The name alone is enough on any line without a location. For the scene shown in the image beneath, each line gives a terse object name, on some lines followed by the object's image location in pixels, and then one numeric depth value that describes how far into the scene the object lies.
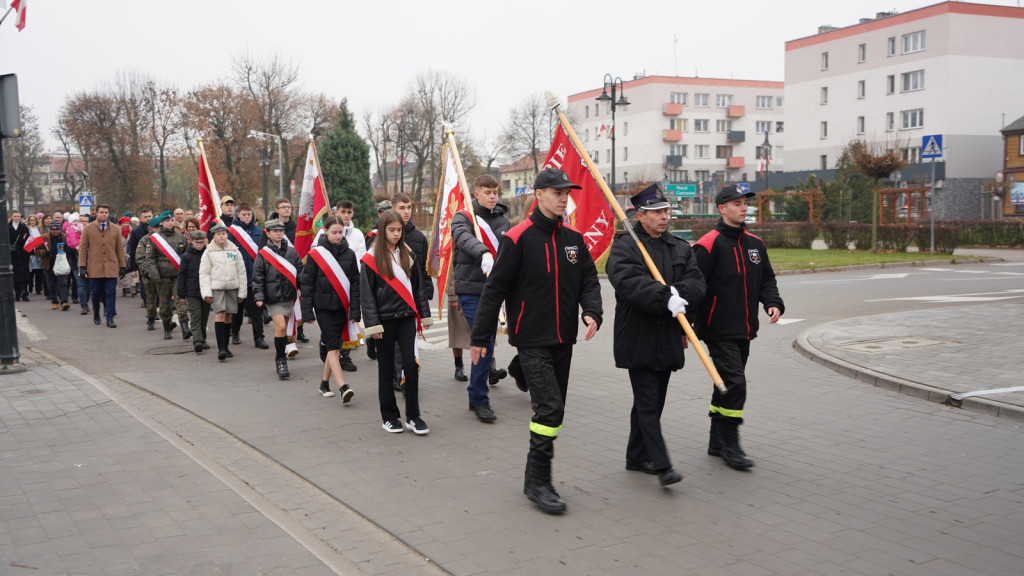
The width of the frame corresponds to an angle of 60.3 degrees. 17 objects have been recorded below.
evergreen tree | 59.75
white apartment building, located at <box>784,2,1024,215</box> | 59.16
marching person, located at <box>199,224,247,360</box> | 11.19
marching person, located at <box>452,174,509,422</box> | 7.60
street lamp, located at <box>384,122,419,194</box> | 66.12
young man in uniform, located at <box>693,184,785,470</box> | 5.96
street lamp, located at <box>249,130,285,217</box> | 55.75
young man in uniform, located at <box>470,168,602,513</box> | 5.30
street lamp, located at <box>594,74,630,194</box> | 28.99
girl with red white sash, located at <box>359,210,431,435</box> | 7.11
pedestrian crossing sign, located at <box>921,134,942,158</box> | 25.45
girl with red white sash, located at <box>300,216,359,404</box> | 8.38
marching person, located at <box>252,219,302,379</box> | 9.85
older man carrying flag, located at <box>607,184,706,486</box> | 5.48
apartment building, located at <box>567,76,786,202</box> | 93.88
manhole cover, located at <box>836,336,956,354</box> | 10.59
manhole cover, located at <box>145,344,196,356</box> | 11.93
